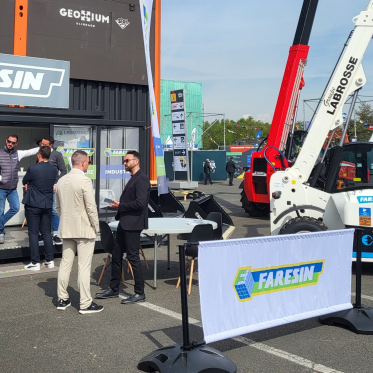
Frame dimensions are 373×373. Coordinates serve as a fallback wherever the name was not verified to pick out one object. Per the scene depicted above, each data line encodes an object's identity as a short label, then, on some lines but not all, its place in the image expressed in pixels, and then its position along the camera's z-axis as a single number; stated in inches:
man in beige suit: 225.3
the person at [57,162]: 338.0
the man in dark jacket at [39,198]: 288.0
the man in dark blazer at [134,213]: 237.6
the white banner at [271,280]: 164.2
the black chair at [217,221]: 295.7
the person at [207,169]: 1296.8
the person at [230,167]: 1262.3
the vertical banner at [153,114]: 424.0
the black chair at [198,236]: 259.9
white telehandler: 312.0
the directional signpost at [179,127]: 860.0
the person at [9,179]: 334.3
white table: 255.4
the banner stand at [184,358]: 155.3
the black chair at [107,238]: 257.6
